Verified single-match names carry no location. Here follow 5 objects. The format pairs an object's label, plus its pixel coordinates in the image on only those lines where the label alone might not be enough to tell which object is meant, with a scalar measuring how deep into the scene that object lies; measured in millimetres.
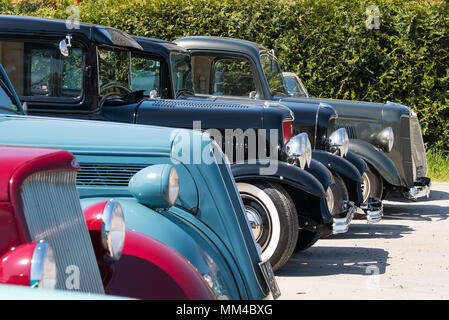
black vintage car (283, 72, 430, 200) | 17953
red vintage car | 3491
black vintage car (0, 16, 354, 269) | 11227
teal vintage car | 6676
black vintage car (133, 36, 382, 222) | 14187
